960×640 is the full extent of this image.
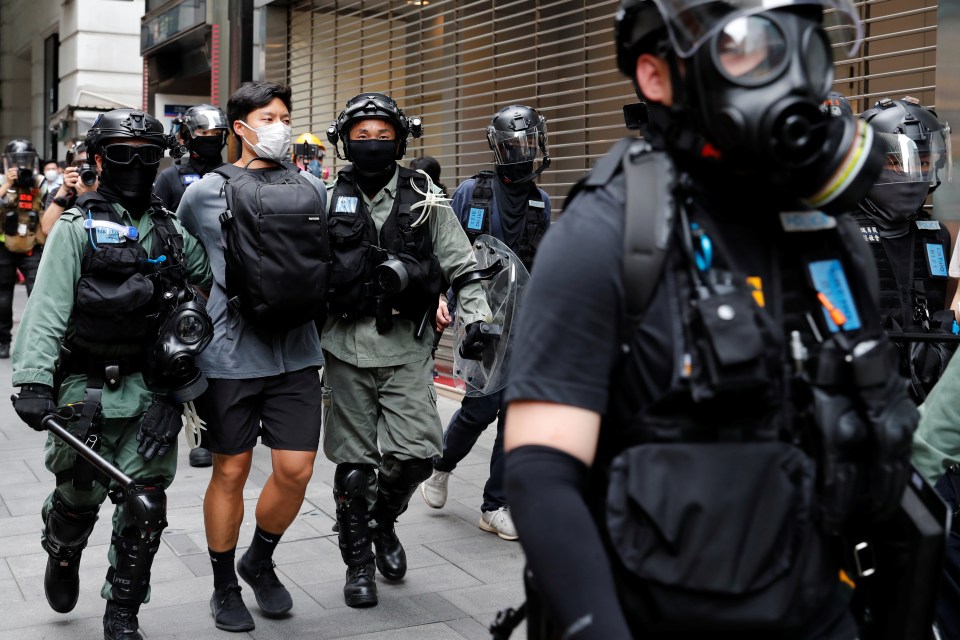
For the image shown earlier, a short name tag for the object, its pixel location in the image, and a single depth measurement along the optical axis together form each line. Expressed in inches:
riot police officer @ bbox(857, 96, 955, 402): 175.3
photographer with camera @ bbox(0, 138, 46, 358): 462.9
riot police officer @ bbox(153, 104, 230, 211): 288.8
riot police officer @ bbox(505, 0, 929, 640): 65.6
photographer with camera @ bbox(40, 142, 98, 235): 319.0
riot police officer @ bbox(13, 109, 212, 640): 158.9
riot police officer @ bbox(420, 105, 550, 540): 229.6
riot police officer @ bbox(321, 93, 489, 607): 187.0
